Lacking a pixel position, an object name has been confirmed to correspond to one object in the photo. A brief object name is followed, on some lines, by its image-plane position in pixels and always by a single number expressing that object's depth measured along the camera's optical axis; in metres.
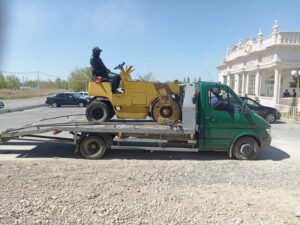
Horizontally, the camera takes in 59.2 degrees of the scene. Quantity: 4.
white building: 21.59
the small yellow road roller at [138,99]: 7.08
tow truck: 6.72
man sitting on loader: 7.20
